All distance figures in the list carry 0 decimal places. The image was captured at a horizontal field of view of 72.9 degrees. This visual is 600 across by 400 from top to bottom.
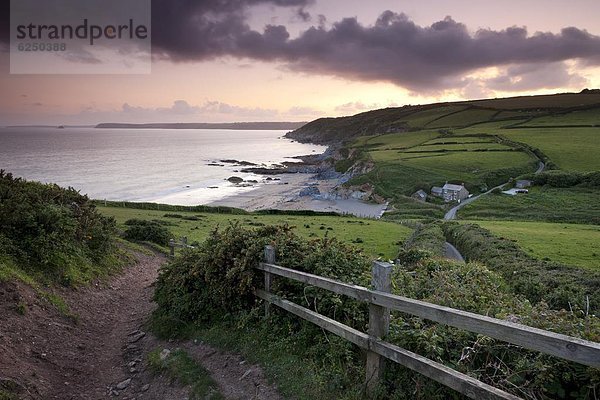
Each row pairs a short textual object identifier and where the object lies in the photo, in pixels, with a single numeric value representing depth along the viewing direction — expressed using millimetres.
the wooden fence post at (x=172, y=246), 21328
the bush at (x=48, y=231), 11742
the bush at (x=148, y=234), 26219
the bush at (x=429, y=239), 33672
